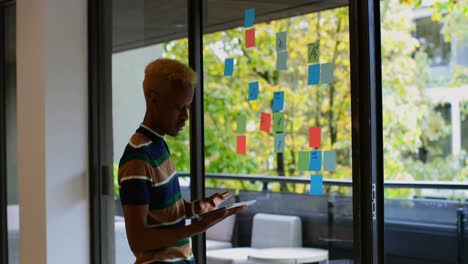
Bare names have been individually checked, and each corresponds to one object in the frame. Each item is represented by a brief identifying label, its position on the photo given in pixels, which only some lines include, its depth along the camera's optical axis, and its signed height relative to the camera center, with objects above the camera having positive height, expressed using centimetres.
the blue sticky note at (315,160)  284 -7
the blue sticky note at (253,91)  330 +24
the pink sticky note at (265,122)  342 +10
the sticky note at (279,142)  309 +0
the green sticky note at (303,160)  289 -8
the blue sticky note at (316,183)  293 -17
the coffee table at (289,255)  466 -82
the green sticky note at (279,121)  307 +9
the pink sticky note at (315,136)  308 +3
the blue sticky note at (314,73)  282 +27
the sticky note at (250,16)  329 +59
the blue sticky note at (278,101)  307 +18
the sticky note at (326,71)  279 +28
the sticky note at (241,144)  372 -1
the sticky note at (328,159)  282 -7
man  194 -9
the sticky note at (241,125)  357 +9
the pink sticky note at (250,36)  333 +50
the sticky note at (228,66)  345 +38
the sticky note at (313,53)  282 +36
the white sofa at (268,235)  532 -74
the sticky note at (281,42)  299 +42
